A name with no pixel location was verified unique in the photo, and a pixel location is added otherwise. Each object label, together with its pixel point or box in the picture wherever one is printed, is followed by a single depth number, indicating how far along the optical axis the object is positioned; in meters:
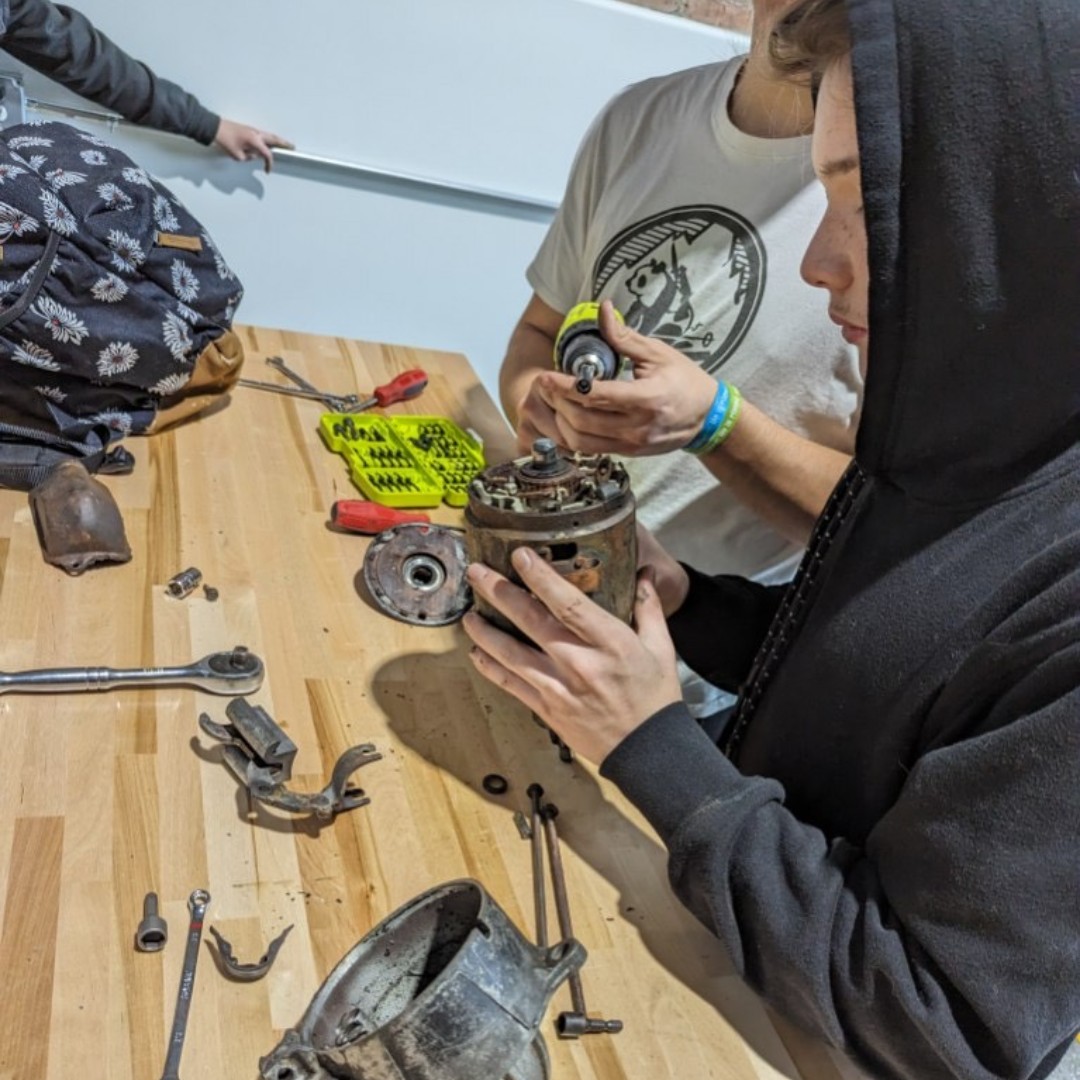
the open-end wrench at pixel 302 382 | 1.78
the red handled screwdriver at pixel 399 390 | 1.80
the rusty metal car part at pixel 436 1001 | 0.68
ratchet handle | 1.01
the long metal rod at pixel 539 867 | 0.88
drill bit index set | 1.49
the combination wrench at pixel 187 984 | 0.72
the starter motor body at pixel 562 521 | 0.87
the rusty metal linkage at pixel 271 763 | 0.94
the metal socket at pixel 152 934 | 0.79
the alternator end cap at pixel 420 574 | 1.26
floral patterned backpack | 1.34
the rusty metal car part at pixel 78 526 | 1.22
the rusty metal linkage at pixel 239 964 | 0.79
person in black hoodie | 0.63
